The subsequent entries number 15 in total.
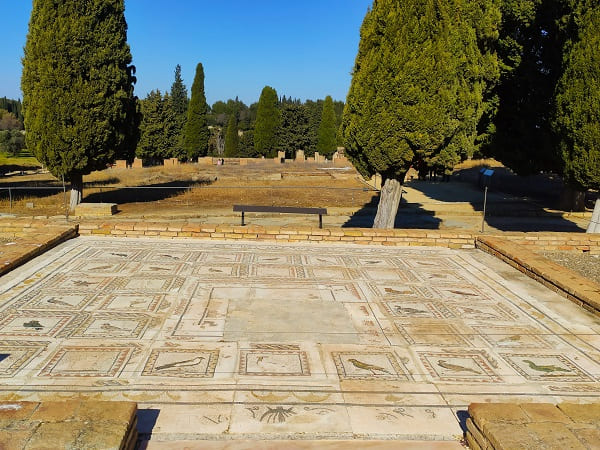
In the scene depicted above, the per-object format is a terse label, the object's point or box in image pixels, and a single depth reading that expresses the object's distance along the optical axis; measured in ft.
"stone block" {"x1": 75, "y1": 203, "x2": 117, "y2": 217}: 51.98
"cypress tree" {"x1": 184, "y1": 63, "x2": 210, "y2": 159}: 144.15
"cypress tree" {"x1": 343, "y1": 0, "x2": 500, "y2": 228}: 31.65
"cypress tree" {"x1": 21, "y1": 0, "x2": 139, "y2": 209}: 52.19
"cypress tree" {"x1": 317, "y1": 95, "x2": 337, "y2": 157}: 166.50
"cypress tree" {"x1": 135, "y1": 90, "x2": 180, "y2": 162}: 138.82
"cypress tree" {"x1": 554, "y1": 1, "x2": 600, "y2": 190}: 35.37
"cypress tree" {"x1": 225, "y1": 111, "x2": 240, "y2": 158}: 185.26
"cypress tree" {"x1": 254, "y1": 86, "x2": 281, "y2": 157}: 163.32
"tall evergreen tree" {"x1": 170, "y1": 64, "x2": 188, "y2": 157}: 144.25
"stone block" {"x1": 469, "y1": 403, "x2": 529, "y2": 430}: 9.89
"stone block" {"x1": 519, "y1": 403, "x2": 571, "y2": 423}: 9.87
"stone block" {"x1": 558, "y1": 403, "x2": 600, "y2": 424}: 9.94
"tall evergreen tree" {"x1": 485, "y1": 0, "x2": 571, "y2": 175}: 50.44
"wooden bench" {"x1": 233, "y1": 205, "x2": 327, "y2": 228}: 36.78
